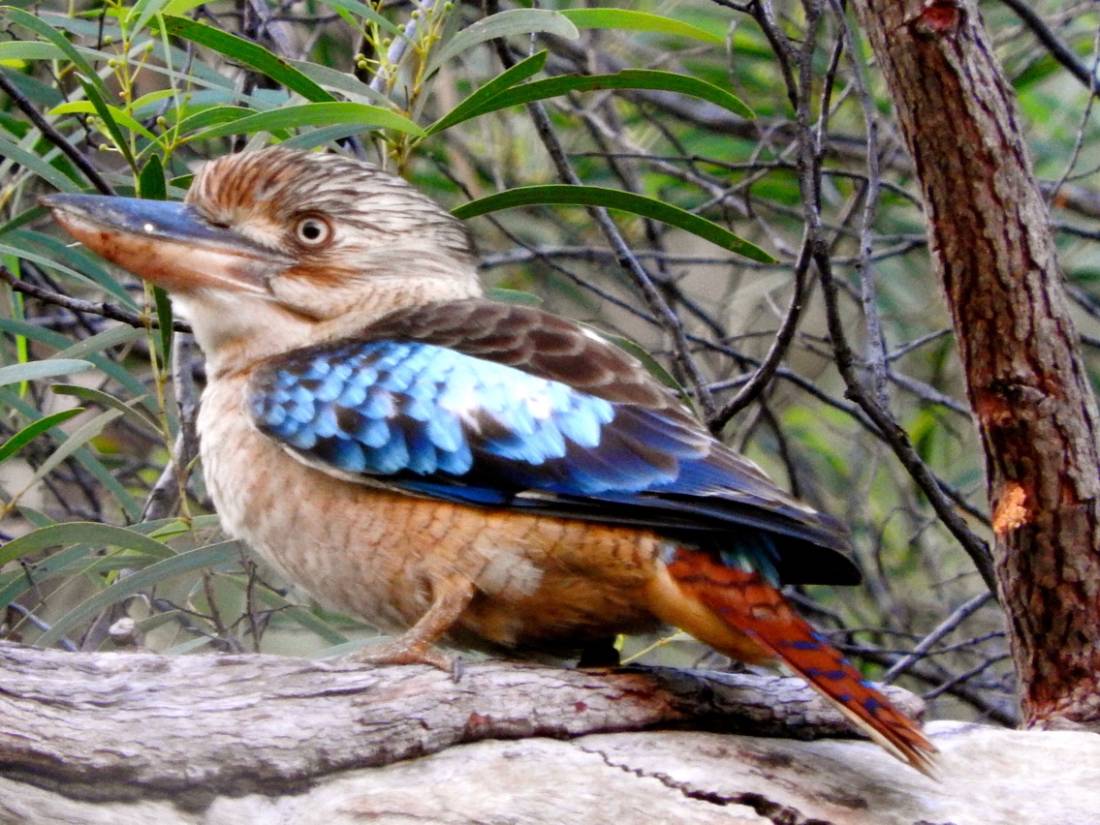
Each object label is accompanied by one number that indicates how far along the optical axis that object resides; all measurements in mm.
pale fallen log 4434
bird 4965
